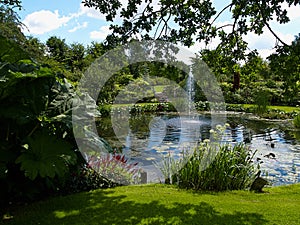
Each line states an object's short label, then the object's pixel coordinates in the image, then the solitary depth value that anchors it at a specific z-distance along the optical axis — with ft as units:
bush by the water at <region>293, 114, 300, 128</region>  40.82
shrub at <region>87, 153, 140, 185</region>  14.28
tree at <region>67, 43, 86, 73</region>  81.30
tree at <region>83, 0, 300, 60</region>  13.12
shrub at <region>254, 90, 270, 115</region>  53.11
